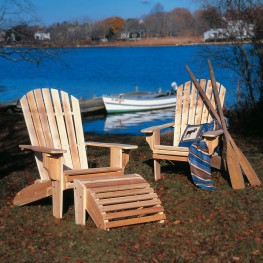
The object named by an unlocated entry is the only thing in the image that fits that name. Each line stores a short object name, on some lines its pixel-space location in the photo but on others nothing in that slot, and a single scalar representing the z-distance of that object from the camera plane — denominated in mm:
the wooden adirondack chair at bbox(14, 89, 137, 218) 5441
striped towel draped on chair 6492
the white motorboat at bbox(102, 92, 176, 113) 24109
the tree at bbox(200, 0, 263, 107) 11615
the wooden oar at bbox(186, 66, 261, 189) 6611
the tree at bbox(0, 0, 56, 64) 10023
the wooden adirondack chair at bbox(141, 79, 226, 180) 7547
